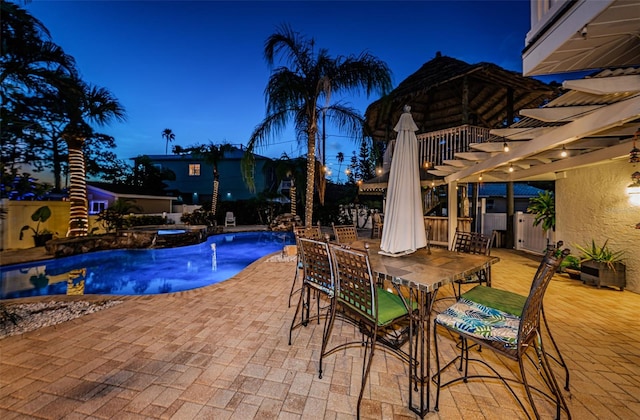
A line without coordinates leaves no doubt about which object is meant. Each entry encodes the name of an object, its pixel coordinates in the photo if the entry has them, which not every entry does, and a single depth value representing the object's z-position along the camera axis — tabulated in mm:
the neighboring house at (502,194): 15461
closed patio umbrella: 2844
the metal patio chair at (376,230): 6902
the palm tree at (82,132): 8289
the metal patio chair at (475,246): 3379
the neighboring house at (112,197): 15445
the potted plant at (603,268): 4504
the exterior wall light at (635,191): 3588
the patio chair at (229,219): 16519
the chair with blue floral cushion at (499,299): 2012
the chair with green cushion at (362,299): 1865
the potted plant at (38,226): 8891
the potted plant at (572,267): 5164
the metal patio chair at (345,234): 4301
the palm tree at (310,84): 6367
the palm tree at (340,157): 32000
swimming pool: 5516
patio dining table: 1839
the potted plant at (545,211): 6757
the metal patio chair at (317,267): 2349
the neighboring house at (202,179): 21688
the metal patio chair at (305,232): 3170
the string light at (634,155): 3098
